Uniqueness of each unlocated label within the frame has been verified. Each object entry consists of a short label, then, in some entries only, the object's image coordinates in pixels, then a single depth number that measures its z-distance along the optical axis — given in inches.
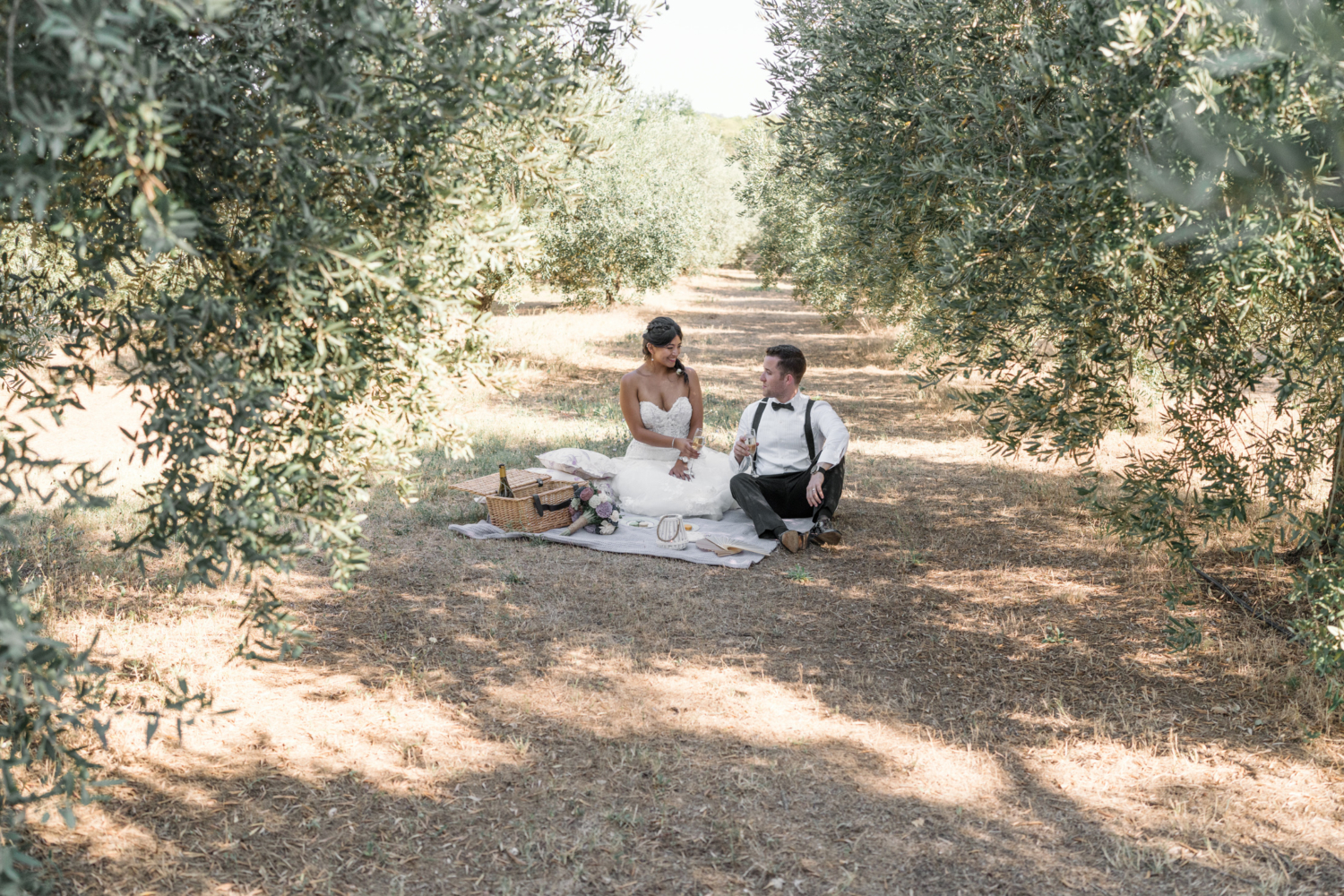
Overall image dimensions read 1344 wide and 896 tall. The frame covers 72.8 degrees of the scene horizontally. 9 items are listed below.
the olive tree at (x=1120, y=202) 155.2
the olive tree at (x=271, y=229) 111.6
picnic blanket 323.8
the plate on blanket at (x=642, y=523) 359.9
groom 346.3
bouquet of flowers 346.6
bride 375.6
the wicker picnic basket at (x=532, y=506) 336.2
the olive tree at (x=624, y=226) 834.8
